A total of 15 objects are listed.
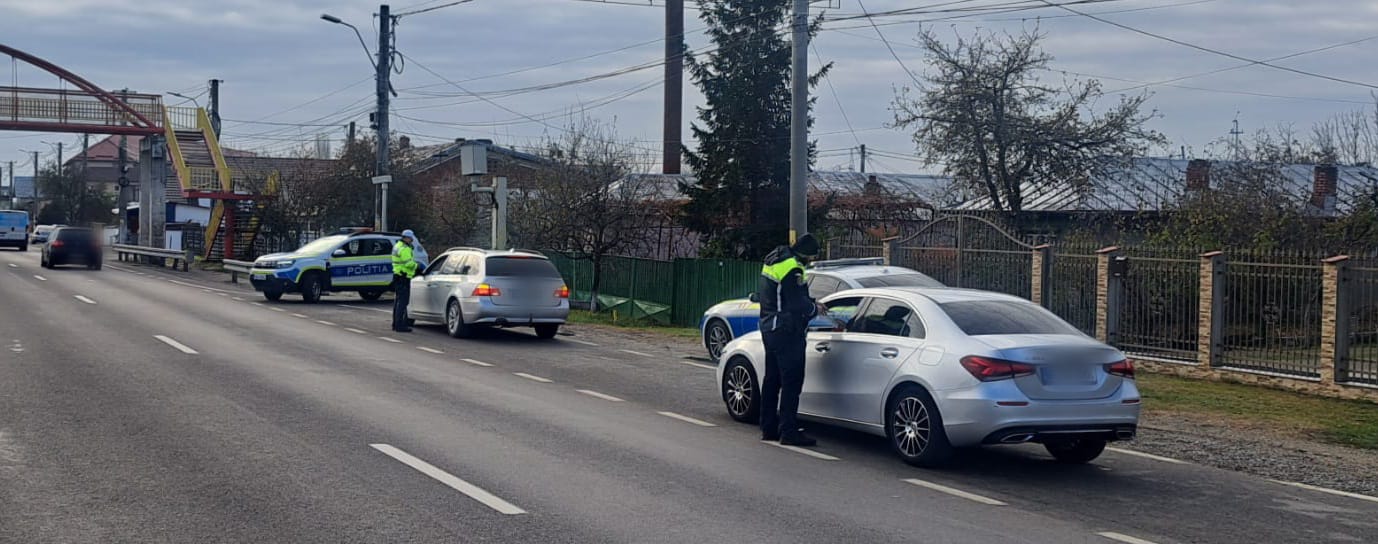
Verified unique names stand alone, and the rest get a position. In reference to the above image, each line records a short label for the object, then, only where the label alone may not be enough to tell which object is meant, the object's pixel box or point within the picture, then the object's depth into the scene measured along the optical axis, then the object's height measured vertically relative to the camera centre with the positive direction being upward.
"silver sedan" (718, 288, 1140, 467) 9.52 -0.94
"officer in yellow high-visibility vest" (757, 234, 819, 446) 10.94 -0.70
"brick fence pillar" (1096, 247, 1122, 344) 18.91 -0.64
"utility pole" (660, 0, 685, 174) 45.88 +6.17
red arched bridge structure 50.94 +4.36
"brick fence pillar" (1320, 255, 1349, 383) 15.41 -0.70
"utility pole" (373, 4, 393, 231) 35.22 +4.64
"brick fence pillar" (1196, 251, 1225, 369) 17.19 -0.66
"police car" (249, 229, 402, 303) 30.00 -0.67
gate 20.39 -0.04
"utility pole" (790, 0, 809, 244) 20.11 +1.93
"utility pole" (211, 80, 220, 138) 57.48 +5.55
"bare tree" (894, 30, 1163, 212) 30.64 +2.92
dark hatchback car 45.75 -0.53
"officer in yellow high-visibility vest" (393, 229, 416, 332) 22.88 -0.65
